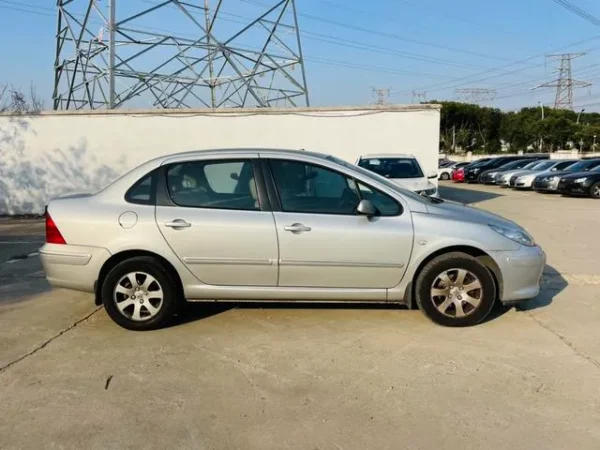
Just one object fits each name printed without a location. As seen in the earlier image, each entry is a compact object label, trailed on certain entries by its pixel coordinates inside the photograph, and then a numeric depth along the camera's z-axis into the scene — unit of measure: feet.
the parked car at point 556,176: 63.62
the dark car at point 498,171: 82.69
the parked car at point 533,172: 70.64
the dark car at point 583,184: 58.23
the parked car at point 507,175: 76.58
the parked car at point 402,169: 36.45
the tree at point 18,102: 77.25
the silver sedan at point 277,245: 14.71
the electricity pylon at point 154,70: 70.49
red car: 96.08
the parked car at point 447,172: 110.01
